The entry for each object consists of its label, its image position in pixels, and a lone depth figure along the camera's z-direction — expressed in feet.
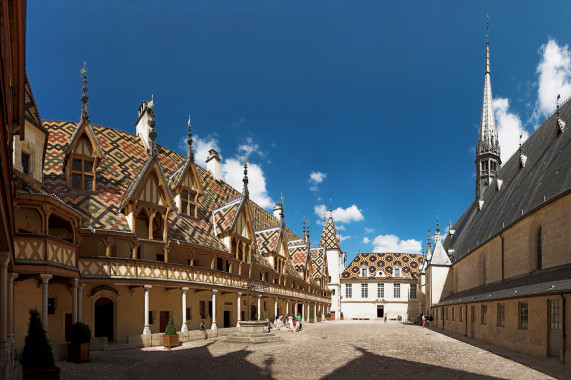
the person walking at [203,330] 88.17
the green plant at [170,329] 72.38
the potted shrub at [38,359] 38.83
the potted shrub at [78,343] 55.42
